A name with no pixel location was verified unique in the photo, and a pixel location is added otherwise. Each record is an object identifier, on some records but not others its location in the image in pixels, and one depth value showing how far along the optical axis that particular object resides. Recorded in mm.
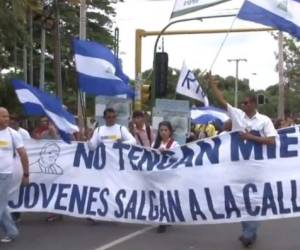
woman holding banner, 10172
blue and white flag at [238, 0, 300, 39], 9266
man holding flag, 8883
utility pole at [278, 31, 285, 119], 37894
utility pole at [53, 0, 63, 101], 27812
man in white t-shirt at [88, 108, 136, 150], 10531
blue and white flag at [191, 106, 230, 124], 21125
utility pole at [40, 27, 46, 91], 33219
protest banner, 8898
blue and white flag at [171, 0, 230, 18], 10344
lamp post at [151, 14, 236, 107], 19206
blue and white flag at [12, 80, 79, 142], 10883
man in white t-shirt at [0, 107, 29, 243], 8914
